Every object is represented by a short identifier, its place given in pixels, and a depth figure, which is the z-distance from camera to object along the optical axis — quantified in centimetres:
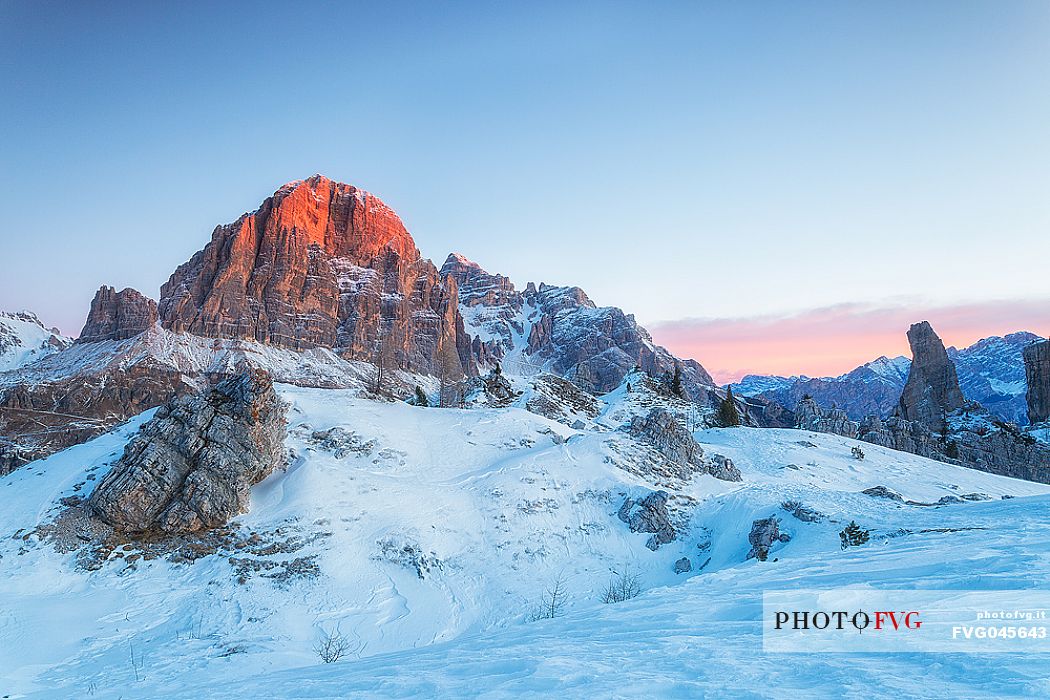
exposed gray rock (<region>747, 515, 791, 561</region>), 2288
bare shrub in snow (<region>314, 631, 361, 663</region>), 1520
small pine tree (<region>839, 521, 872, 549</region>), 1891
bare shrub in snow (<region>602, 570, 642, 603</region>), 1929
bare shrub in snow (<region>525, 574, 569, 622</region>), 1881
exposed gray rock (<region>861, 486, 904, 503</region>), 2836
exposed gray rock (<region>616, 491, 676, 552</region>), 2630
